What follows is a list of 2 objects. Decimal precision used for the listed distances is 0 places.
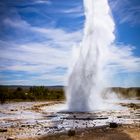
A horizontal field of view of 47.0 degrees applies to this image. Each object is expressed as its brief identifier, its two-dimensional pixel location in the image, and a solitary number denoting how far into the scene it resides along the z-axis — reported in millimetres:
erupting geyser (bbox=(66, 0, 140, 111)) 9980
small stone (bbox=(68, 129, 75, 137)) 4793
